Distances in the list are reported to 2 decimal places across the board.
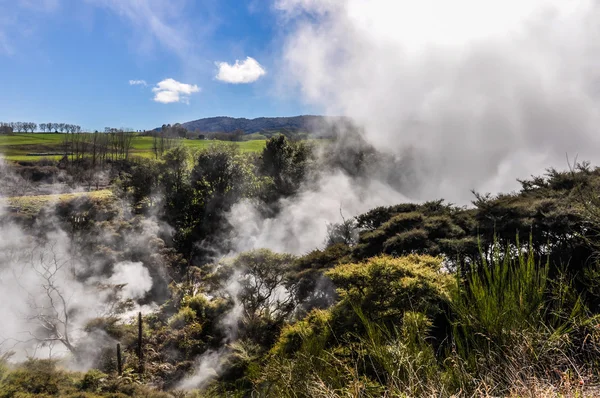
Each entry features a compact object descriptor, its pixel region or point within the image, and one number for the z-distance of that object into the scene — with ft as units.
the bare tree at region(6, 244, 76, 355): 45.80
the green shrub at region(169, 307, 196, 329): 49.68
